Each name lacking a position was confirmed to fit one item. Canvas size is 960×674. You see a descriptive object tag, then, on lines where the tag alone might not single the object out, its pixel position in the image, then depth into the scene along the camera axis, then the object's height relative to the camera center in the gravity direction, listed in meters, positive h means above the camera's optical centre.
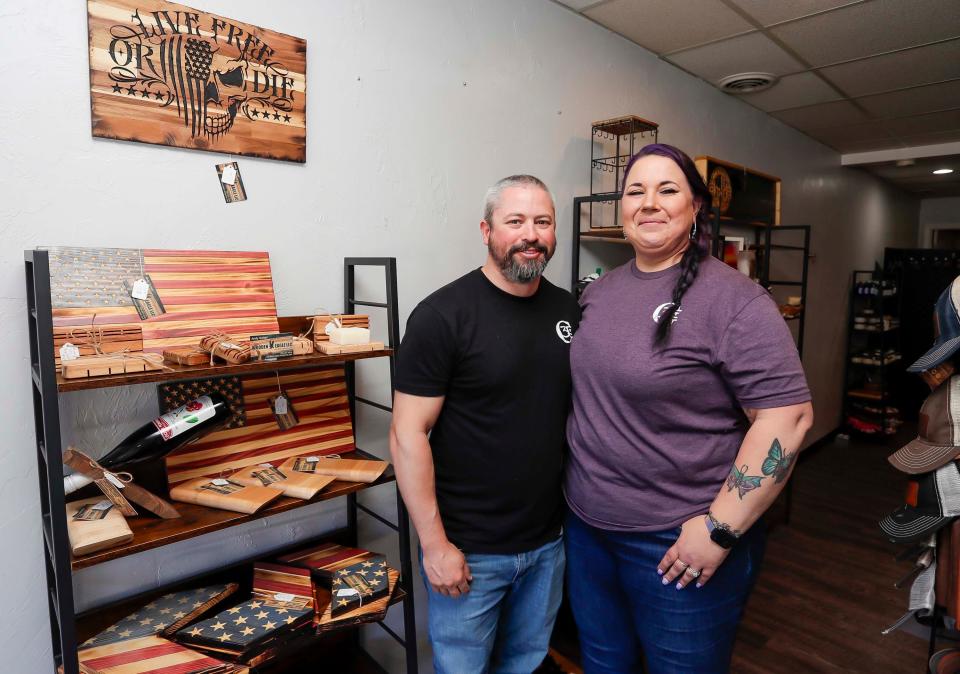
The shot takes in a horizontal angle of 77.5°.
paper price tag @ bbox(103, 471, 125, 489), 1.20 -0.40
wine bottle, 1.31 -0.34
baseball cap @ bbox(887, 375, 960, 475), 1.39 -0.37
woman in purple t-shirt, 1.25 -0.32
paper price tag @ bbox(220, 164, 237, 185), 1.54 +0.27
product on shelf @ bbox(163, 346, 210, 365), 1.22 -0.16
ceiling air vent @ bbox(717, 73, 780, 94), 3.38 +1.15
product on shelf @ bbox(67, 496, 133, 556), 1.09 -0.47
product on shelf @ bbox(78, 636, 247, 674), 1.16 -0.75
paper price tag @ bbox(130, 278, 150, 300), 1.35 -0.02
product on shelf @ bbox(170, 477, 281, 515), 1.28 -0.47
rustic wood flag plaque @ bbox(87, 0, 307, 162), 1.35 +0.49
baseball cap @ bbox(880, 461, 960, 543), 1.38 -0.53
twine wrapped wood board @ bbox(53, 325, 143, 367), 1.20 -0.12
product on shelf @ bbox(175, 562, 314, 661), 1.25 -0.75
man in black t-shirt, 1.40 -0.35
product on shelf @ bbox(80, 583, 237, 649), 1.27 -0.75
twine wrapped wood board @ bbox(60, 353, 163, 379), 1.08 -0.16
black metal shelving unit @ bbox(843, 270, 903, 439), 5.68 -0.79
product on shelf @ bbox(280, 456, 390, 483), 1.48 -0.47
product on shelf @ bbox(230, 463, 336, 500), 1.37 -0.47
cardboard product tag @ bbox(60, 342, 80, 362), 1.16 -0.14
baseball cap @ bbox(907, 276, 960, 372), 1.37 -0.11
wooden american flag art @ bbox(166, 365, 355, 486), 1.44 -0.40
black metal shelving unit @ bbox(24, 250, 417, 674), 1.04 -0.34
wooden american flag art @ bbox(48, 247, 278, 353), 1.28 -0.03
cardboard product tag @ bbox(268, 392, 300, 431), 1.55 -0.34
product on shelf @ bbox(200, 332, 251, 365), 1.26 -0.15
